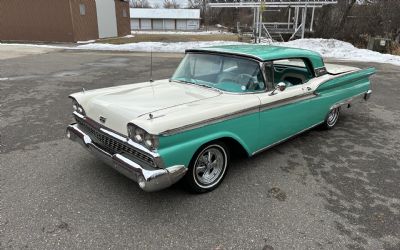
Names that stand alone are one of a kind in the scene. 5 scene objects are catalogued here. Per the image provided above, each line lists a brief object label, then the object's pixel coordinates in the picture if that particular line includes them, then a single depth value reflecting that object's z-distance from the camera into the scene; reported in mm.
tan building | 23953
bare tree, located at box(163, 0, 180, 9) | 98438
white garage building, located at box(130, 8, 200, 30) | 65875
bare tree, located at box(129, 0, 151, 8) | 98425
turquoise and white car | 2863
